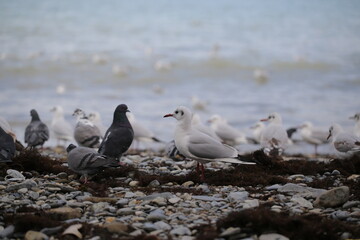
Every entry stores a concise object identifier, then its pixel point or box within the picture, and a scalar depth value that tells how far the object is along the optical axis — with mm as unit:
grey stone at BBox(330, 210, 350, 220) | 10919
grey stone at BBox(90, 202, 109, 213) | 11462
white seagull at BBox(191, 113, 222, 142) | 20750
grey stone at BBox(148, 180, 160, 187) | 14155
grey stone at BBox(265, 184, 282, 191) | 13652
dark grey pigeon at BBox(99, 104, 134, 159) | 15531
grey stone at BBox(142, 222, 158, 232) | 10352
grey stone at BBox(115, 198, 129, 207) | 11930
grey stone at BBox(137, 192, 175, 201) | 12301
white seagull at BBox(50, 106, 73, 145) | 25531
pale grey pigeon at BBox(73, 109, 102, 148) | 20062
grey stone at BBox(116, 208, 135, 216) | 11250
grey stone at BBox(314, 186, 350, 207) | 11687
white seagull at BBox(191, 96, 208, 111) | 36250
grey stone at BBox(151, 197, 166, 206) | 11883
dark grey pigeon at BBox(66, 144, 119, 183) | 14164
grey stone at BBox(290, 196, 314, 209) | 11787
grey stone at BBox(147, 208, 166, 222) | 10883
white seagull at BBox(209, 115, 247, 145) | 26547
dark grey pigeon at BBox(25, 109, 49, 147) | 21047
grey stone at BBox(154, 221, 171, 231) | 10402
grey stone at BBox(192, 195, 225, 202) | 12352
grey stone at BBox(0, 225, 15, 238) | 10148
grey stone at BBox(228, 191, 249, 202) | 12328
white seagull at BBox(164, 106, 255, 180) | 14852
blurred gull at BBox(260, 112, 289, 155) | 20422
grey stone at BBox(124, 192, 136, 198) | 12687
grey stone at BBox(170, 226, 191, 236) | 10102
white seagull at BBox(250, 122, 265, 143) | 27242
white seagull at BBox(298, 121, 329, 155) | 25962
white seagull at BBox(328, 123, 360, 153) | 17469
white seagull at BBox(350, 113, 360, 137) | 22094
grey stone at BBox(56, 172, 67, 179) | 14923
